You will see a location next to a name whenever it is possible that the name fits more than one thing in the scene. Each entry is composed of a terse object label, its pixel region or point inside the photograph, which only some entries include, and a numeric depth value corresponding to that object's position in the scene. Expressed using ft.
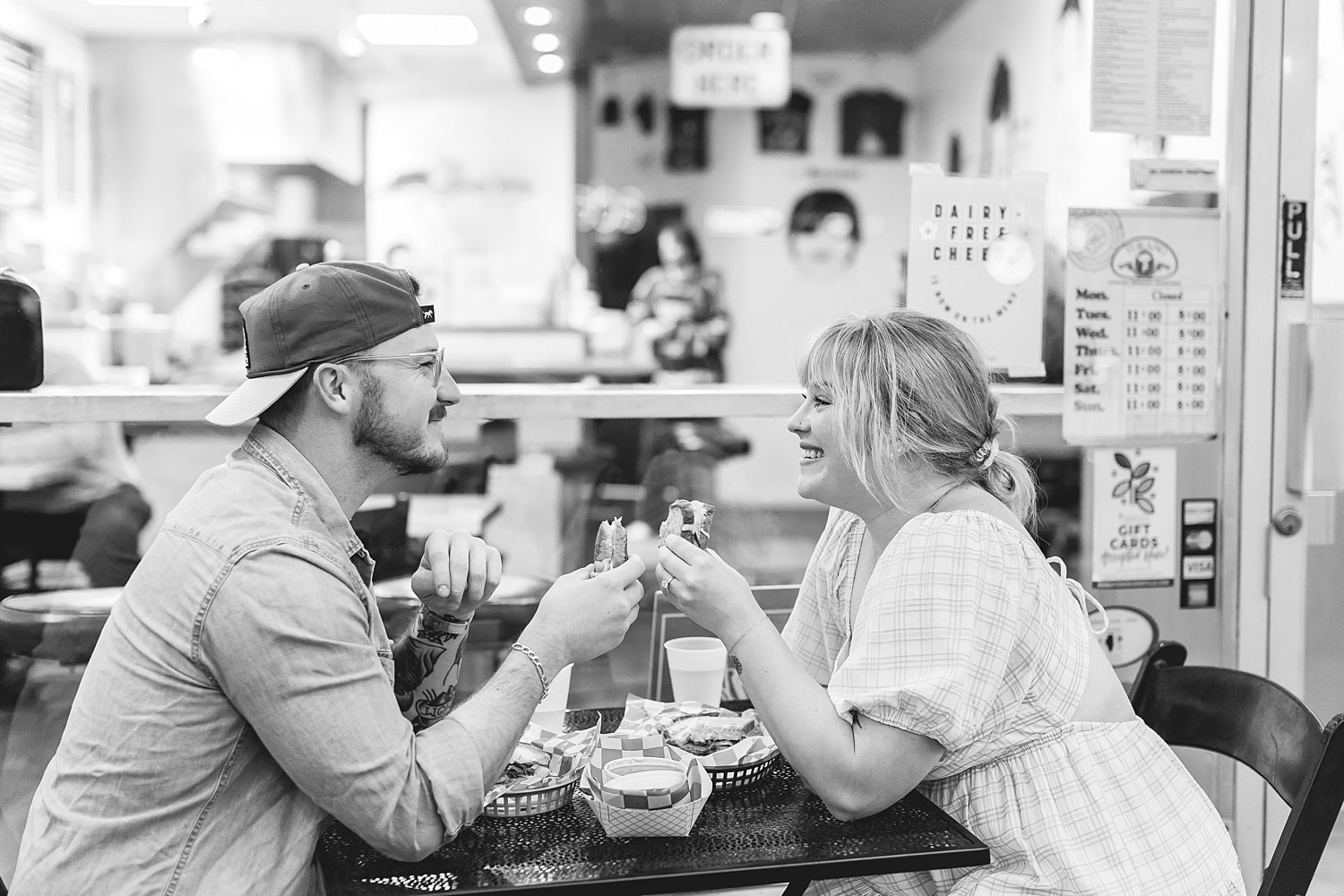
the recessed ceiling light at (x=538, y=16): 23.59
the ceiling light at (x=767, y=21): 23.72
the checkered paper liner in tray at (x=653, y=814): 4.61
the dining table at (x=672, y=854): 4.37
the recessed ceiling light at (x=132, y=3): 22.17
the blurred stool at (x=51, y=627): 7.55
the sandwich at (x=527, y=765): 5.26
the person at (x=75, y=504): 8.66
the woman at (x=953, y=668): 4.96
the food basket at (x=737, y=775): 5.23
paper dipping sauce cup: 4.56
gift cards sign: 8.59
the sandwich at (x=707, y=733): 5.49
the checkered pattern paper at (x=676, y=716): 5.28
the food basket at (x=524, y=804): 4.96
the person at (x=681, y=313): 26.25
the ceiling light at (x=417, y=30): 23.85
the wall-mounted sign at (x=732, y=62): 21.20
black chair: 5.49
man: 4.32
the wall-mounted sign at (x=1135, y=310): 8.41
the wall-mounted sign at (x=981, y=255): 8.24
